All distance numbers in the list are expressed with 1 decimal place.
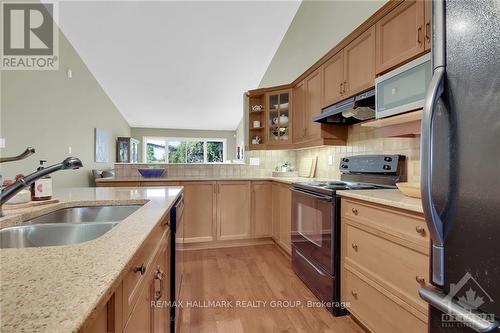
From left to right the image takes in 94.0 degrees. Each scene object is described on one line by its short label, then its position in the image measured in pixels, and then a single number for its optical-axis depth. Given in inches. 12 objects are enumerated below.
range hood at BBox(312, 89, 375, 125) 72.4
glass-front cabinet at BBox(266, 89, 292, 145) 128.8
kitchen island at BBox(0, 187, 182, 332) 12.7
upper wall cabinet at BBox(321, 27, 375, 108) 70.4
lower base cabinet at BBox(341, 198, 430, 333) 43.1
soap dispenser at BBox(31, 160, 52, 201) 46.7
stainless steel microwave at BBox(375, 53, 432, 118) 51.8
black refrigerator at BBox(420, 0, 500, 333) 22.8
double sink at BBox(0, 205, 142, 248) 35.9
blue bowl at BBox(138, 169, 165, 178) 124.6
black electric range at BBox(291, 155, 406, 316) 65.5
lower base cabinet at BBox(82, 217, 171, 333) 19.2
